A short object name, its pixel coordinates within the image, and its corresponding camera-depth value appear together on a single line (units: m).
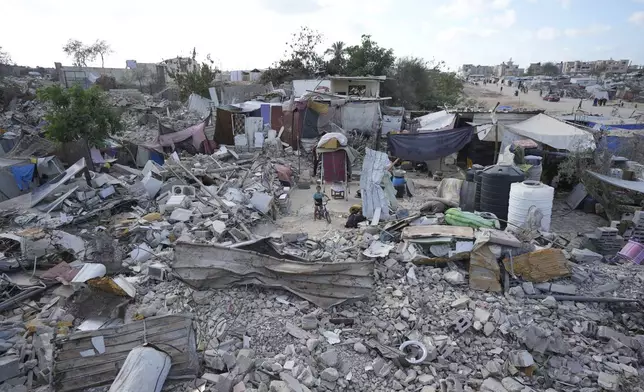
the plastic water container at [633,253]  6.09
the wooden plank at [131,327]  3.86
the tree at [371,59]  27.84
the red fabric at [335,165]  10.78
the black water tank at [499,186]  7.34
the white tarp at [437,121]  14.62
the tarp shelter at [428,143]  12.98
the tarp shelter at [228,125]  14.88
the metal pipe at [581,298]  5.00
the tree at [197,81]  24.31
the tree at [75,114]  10.46
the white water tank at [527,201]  6.47
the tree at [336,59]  29.89
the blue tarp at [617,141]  11.09
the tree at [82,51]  45.78
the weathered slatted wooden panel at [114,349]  3.78
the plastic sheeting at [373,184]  8.02
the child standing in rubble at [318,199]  8.57
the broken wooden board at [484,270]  5.26
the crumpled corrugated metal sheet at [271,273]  4.92
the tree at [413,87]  27.02
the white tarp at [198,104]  21.44
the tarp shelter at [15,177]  9.79
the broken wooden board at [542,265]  5.32
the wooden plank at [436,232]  5.78
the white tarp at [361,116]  15.41
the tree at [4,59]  34.08
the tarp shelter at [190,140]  14.19
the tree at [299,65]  30.17
